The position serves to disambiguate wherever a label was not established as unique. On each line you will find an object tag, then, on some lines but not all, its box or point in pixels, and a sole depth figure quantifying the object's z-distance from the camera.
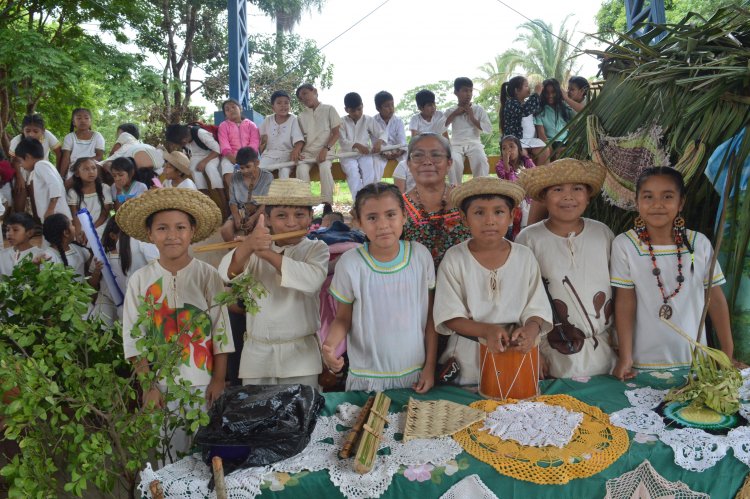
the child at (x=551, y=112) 6.77
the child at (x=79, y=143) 6.63
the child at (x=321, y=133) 7.18
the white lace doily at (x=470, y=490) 1.69
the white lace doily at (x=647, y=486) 1.74
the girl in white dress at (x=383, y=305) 2.45
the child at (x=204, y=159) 6.84
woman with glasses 2.96
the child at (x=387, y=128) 7.30
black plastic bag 1.79
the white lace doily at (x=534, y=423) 1.86
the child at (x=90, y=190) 5.31
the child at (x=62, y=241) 4.29
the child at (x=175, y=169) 5.63
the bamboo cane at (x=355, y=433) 1.81
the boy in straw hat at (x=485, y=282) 2.40
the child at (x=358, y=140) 7.26
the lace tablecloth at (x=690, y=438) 1.76
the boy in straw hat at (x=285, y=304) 2.66
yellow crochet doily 1.72
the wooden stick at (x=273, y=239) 2.55
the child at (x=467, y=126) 7.12
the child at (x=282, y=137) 7.17
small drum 2.19
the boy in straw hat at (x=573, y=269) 2.55
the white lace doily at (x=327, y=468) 1.69
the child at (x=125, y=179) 4.73
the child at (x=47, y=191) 5.50
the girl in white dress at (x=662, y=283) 2.47
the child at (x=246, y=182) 5.66
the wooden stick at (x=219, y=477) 1.62
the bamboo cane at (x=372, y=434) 1.73
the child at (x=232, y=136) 6.87
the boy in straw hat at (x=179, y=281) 2.60
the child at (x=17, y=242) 4.23
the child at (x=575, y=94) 6.55
